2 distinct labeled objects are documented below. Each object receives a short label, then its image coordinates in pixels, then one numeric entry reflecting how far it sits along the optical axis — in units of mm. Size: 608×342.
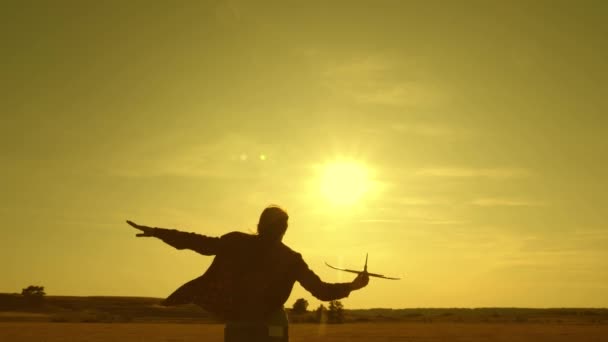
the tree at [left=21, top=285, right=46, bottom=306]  134500
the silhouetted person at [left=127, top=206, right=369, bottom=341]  5098
